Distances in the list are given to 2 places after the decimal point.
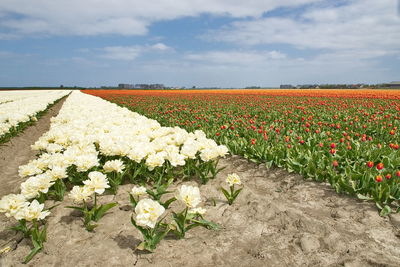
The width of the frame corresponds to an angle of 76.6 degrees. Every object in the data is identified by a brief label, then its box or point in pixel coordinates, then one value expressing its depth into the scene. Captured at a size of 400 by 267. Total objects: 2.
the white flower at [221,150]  4.34
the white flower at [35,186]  3.13
